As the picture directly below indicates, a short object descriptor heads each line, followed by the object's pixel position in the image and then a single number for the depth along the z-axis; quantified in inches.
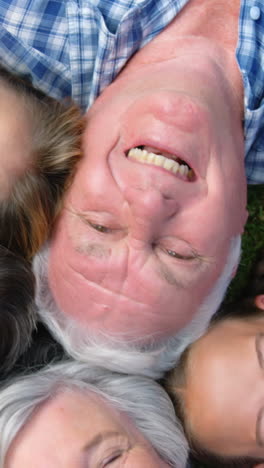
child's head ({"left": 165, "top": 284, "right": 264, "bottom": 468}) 42.8
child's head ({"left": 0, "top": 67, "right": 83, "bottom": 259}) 41.9
